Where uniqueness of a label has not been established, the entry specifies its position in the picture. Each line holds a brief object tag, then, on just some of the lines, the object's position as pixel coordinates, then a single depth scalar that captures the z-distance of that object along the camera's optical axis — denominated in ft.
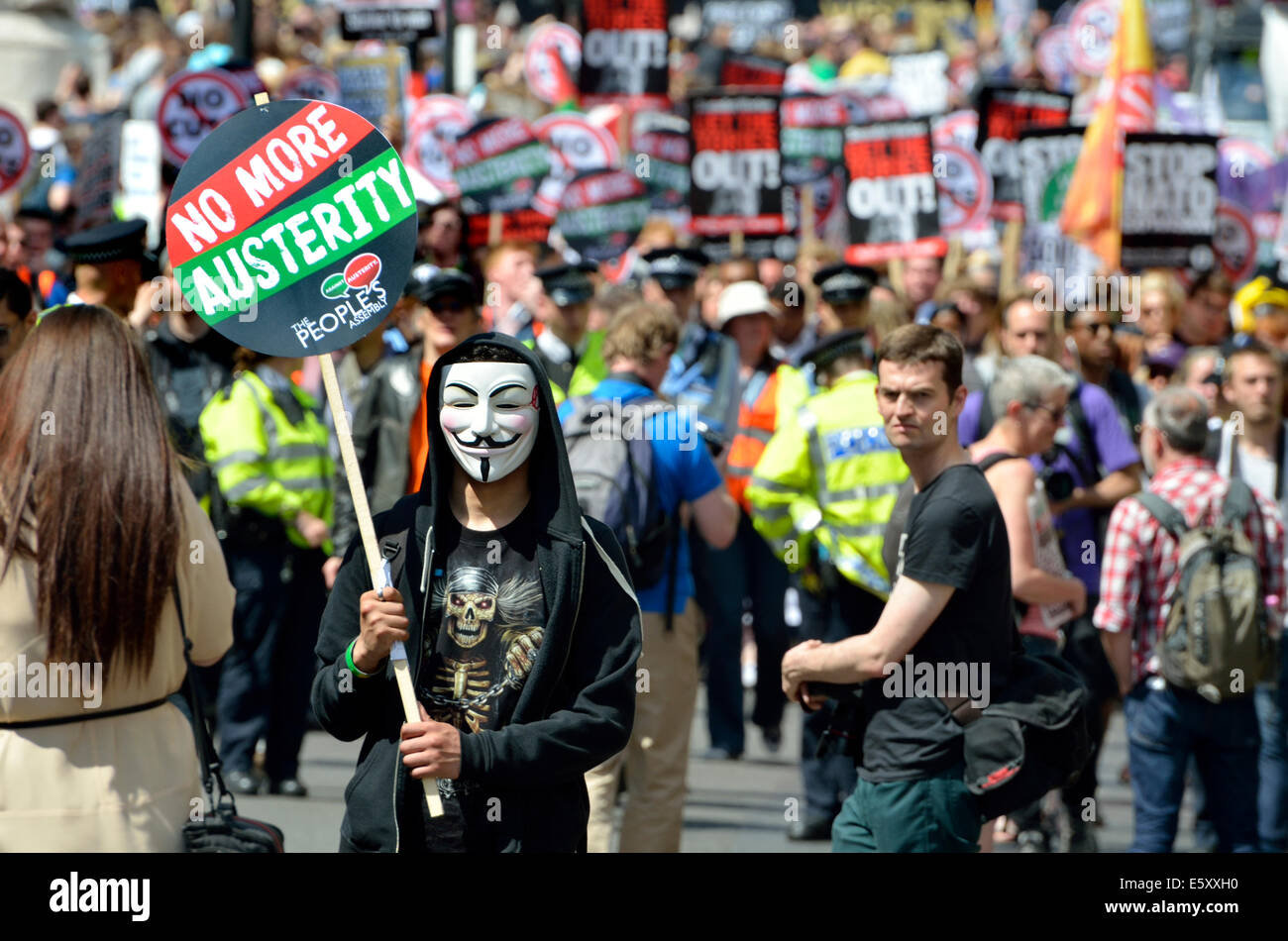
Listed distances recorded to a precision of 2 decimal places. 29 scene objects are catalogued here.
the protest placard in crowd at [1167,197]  38.96
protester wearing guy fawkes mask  12.78
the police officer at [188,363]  25.94
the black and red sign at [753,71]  50.42
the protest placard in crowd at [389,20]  49.03
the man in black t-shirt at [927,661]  15.80
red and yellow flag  45.80
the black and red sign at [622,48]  44.14
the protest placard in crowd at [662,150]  46.83
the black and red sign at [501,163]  41.37
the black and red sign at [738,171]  40.60
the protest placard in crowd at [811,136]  48.03
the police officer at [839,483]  23.20
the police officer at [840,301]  29.84
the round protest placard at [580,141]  48.21
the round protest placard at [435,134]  47.06
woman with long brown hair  12.84
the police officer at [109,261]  23.98
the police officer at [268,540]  26.48
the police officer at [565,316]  30.60
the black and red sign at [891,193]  41.22
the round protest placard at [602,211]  41.45
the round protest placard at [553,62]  59.77
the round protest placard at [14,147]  36.86
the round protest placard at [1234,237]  45.32
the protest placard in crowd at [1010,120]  45.34
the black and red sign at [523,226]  41.70
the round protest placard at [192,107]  33.73
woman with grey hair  19.57
